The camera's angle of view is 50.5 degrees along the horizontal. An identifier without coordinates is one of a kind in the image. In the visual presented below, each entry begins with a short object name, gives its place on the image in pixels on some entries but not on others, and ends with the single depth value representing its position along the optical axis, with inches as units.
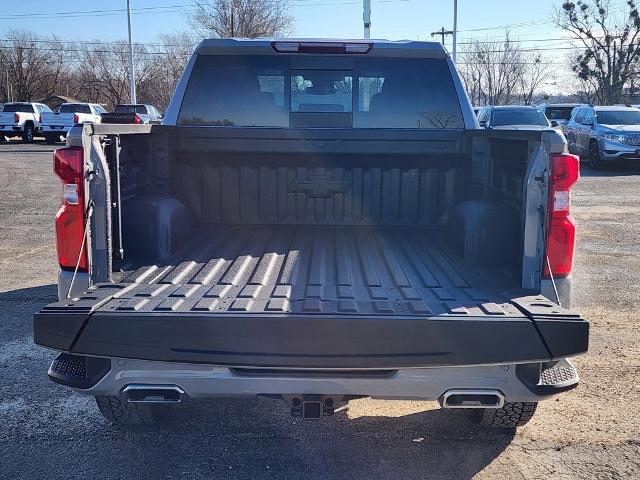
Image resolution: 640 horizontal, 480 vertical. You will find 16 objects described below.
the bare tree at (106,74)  2605.8
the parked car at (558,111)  1058.1
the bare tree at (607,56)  1870.1
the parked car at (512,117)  786.2
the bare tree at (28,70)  2379.4
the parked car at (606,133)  795.4
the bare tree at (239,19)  1565.0
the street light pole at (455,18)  1703.2
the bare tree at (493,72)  2471.7
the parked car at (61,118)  1301.7
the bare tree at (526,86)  2501.2
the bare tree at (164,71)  2235.5
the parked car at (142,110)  1259.8
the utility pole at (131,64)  1567.4
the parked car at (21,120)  1325.0
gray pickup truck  112.3
